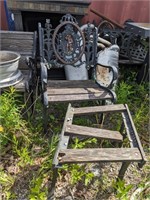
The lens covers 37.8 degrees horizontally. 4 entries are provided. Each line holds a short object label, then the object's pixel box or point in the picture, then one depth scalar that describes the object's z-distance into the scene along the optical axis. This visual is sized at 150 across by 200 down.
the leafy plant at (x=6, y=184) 1.87
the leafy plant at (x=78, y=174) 1.96
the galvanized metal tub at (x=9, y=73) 2.35
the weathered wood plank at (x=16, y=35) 2.91
